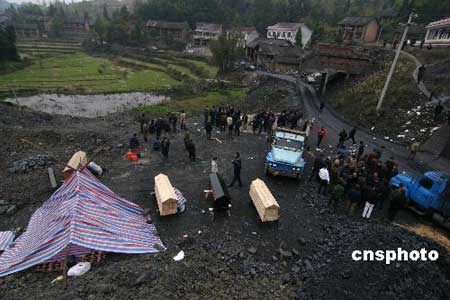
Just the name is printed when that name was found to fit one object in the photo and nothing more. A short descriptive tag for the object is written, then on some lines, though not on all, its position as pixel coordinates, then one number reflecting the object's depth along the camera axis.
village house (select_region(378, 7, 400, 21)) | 65.43
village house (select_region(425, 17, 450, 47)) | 37.91
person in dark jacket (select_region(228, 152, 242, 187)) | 14.60
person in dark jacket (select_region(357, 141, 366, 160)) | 17.47
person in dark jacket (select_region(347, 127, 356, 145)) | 20.68
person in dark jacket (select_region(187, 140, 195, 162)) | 17.73
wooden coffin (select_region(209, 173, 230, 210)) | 12.78
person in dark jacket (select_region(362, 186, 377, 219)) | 12.52
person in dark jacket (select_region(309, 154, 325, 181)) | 15.02
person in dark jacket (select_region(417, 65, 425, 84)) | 26.18
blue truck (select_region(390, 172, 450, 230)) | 12.19
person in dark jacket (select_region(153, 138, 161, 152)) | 19.31
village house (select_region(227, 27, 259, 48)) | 77.04
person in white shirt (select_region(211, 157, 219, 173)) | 15.81
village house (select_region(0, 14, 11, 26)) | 107.44
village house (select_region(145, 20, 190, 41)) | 89.00
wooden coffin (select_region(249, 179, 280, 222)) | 12.28
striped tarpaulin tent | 9.42
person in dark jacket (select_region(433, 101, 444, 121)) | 21.95
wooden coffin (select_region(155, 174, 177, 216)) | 12.46
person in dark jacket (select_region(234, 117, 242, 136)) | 22.14
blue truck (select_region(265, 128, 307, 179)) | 15.53
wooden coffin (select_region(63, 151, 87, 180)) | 15.00
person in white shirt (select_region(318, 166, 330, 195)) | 14.20
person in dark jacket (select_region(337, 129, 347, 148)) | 19.98
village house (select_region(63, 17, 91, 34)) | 115.56
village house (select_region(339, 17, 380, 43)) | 62.81
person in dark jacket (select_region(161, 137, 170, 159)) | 17.97
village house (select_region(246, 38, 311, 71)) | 53.88
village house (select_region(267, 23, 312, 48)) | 76.88
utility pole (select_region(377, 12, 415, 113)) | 19.98
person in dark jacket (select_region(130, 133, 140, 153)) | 18.48
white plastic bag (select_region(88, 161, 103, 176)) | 15.90
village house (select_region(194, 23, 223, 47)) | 86.89
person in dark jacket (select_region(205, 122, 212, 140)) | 21.48
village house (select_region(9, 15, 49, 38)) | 104.06
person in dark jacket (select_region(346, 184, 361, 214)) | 12.68
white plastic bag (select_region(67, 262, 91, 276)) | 9.28
